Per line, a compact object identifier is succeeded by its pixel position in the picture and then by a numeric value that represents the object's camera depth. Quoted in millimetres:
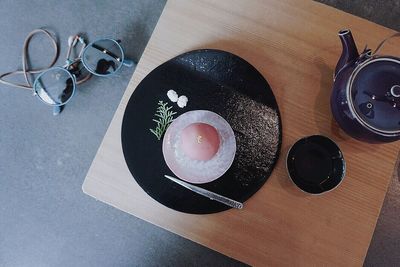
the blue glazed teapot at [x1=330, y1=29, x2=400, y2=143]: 593
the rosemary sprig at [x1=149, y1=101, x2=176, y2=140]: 716
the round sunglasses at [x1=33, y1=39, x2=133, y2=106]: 983
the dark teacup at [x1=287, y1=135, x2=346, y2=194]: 684
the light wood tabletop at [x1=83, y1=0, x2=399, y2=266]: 697
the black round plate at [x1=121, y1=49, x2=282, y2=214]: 701
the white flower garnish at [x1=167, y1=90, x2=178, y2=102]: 721
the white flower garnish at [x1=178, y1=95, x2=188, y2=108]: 720
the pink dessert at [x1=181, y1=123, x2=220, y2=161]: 652
